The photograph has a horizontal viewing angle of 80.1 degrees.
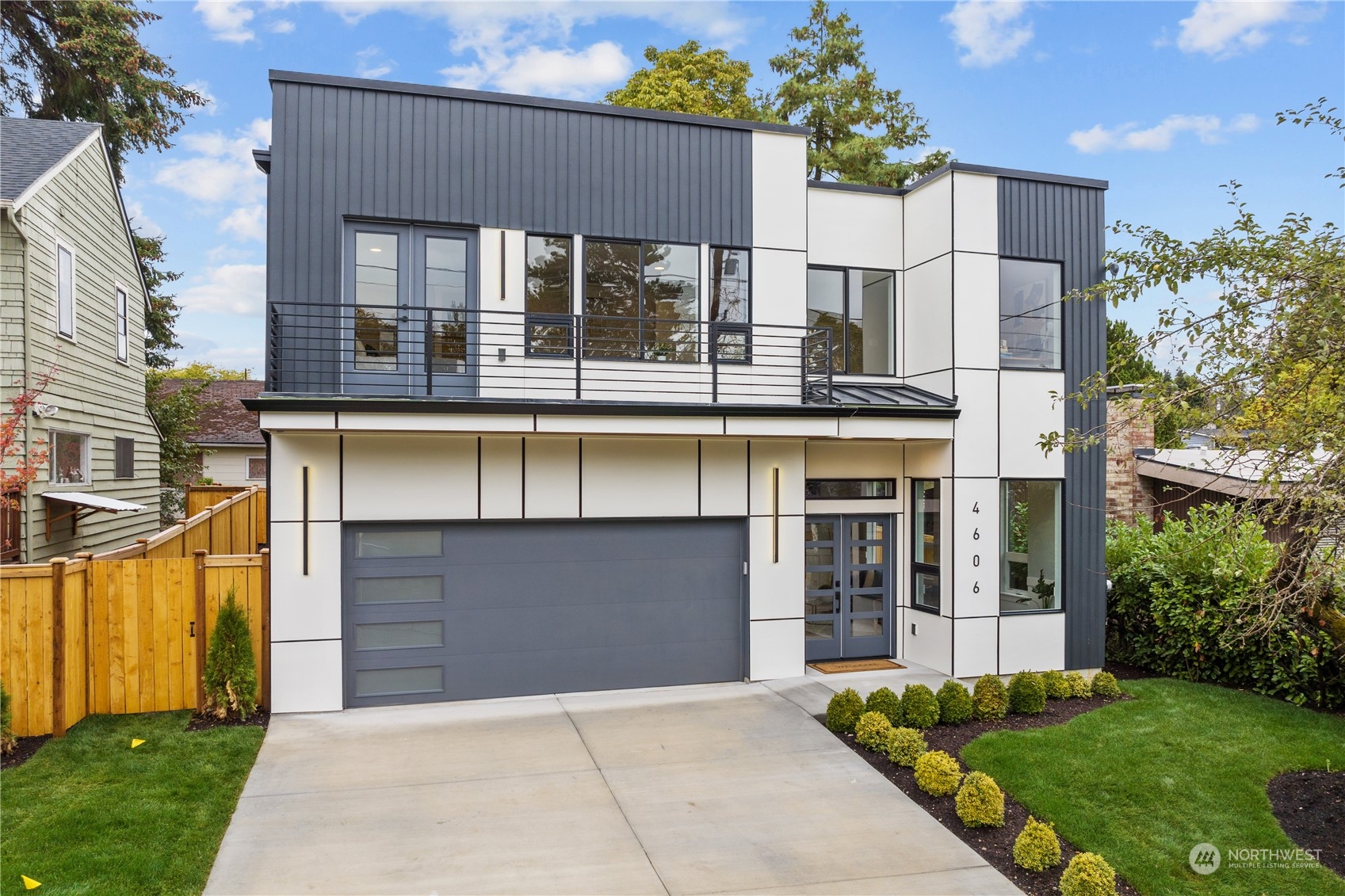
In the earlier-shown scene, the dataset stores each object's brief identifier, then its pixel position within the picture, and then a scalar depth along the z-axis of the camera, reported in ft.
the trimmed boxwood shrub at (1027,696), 28.78
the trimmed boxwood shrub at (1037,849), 18.11
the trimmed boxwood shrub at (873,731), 25.36
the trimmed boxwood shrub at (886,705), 27.12
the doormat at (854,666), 35.85
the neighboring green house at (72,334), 36.40
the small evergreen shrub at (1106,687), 31.24
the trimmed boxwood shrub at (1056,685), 30.48
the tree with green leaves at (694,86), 72.02
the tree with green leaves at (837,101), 74.74
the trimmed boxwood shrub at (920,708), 26.99
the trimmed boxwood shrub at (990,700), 28.09
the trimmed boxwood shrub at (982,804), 20.07
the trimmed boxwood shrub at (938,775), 21.93
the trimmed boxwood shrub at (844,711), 26.86
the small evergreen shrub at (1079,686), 30.91
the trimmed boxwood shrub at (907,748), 24.06
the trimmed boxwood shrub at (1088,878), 16.52
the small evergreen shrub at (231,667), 26.76
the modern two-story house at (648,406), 29.30
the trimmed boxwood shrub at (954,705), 27.48
